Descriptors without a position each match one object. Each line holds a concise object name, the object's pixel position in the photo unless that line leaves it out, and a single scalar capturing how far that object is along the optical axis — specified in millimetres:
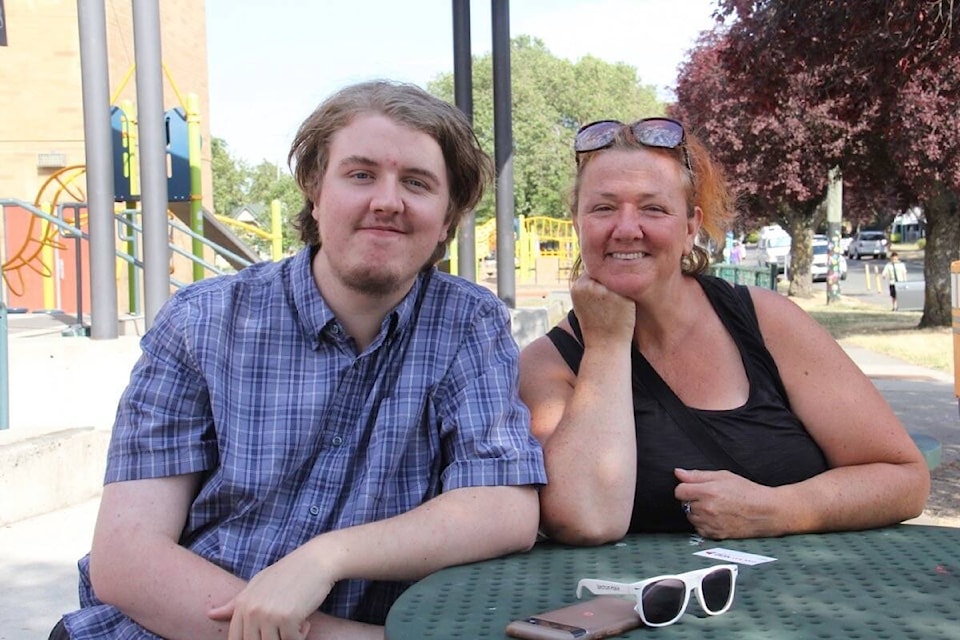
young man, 2008
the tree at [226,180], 58062
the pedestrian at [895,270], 25734
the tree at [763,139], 21031
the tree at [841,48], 6281
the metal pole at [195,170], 10008
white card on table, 2055
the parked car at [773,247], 47812
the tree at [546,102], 62000
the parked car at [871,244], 62250
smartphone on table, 1628
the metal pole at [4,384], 5473
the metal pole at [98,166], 6422
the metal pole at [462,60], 9812
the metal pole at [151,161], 6422
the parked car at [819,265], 39625
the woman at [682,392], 2264
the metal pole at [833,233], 24352
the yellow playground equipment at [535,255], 32094
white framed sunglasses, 1693
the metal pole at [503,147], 10438
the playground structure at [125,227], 9484
